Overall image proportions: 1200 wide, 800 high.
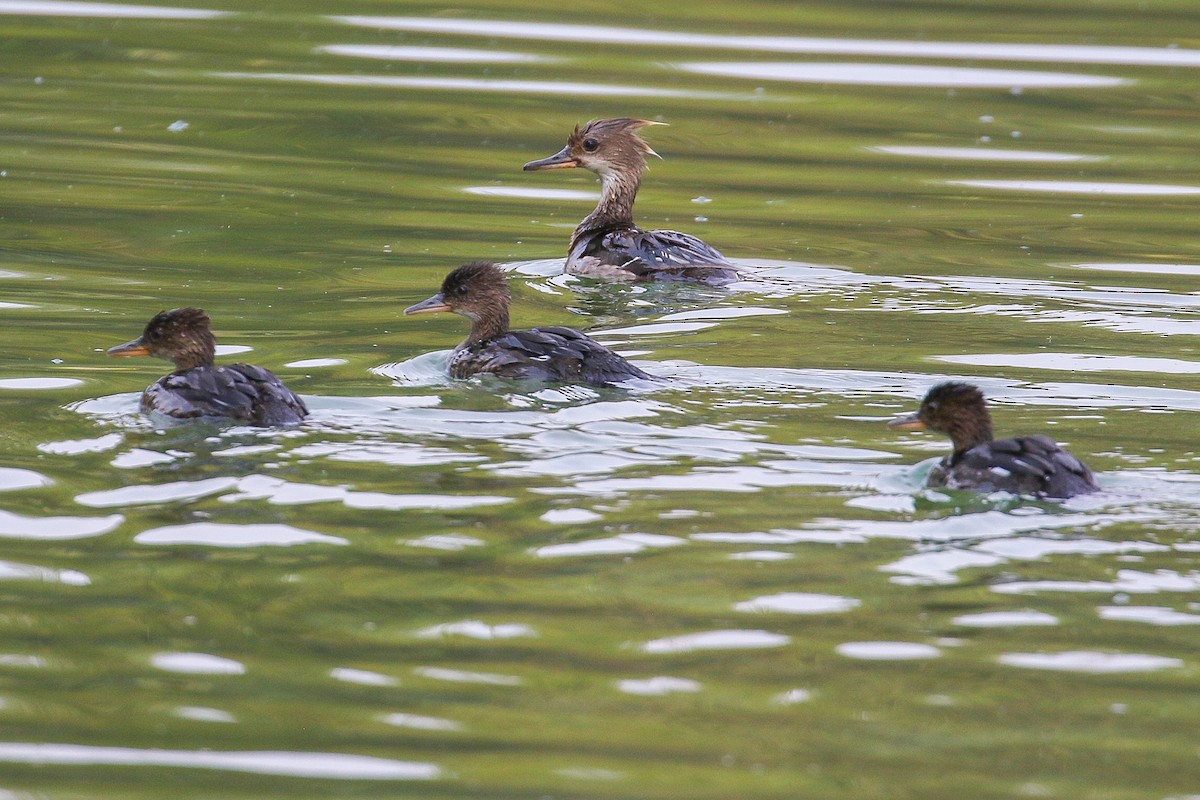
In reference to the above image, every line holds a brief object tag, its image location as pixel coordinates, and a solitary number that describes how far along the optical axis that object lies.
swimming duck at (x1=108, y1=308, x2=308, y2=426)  15.38
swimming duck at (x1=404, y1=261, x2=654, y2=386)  17.00
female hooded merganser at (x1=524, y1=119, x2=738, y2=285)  22.73
